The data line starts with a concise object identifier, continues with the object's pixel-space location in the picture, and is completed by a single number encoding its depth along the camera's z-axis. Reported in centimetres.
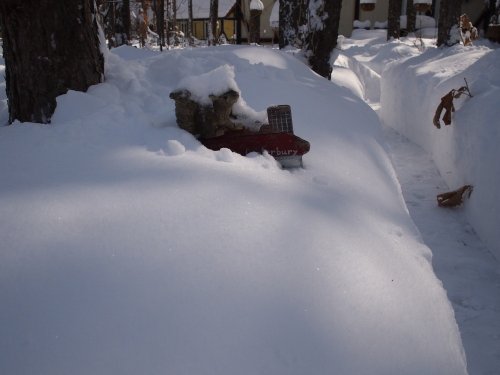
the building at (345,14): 2200
